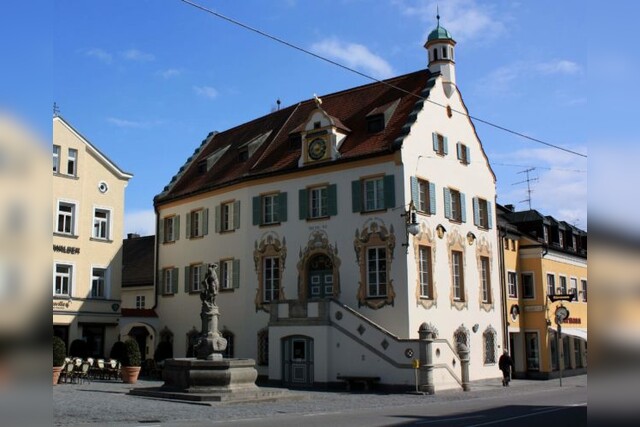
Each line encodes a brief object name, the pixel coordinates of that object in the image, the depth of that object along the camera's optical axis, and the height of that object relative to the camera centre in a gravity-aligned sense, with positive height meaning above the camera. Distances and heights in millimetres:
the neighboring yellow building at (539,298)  38062 +777
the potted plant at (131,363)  29109 -2055
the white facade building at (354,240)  28281 +3400
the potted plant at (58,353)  25656 -1396
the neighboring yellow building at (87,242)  33281 +3622
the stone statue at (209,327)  22312 -421
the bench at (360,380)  26750 -2642
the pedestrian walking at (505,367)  30656 -2460
